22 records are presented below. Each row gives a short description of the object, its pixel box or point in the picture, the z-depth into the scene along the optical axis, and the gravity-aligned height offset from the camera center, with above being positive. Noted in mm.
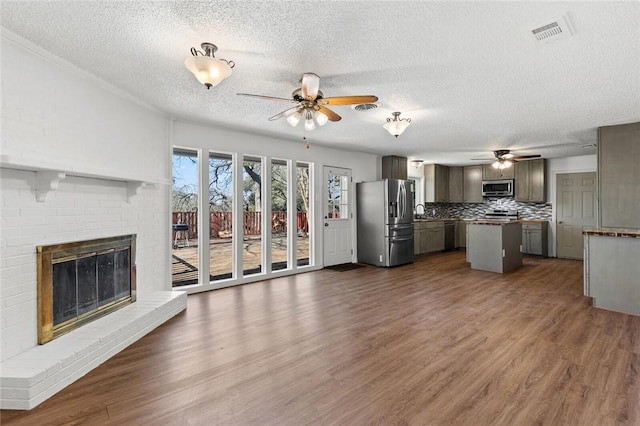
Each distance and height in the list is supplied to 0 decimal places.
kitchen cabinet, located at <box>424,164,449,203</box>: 8719 +806
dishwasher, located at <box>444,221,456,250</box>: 8758 -659
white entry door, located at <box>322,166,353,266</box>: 6273 -66
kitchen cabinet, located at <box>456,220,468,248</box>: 8969 -614
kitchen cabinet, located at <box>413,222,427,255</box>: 7840 -647
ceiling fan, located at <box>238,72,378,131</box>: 2625 +971
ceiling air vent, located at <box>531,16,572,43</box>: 2031 +1221
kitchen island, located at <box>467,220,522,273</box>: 5715 -636
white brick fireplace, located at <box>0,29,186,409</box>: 2166 +165
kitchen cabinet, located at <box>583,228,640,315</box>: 3525 -675
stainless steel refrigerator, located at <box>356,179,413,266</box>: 6320 -199
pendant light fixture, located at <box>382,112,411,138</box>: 3809 +1061
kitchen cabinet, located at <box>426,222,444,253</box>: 8203 -654
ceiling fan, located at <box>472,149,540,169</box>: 6363 +1118
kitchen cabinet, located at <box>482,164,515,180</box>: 8000 +1007
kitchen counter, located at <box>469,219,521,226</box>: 5730 -212
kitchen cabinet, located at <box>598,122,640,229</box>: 4297 +483
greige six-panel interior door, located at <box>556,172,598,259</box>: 6953 +19
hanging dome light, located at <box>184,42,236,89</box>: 2188 +1045
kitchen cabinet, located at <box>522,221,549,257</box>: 7410 -639
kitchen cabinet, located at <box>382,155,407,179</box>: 7277 +1062
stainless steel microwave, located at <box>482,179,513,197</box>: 7970 +614
